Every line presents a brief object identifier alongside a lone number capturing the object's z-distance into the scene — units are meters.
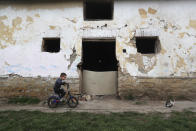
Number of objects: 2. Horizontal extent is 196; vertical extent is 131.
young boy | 4.29
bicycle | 4.34
